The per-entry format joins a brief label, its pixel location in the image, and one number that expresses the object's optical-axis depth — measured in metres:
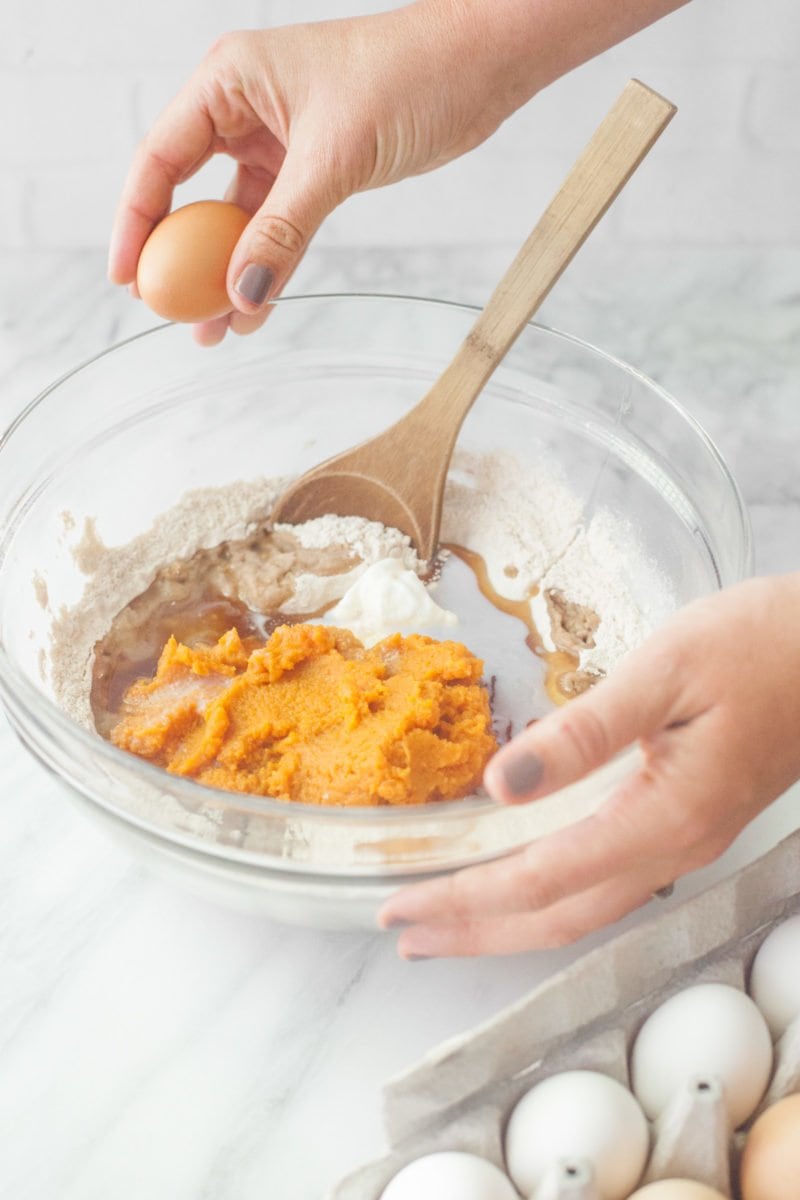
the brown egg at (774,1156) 0.89
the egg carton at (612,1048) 0.91
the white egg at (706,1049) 0.96
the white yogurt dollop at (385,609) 1.45
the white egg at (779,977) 1.02
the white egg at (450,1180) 0.88
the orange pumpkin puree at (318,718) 1.20
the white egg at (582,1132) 0.91
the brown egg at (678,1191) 0.88
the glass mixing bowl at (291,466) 1.07
